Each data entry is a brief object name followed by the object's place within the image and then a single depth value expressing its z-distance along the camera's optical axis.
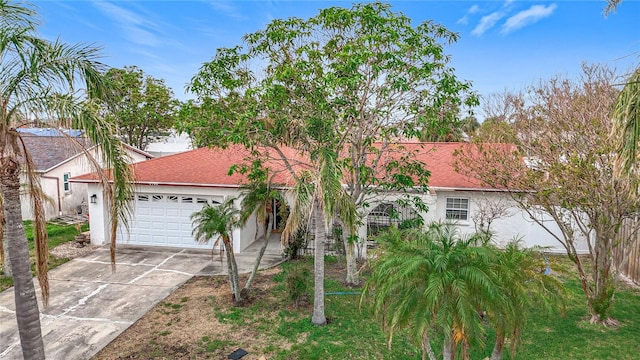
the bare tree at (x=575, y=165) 8.17
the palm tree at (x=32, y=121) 5.67
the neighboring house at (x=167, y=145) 34.09
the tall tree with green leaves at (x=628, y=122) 4.88
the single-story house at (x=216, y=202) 14.60
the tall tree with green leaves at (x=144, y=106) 28.66
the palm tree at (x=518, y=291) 5.05
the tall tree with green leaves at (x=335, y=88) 9.59
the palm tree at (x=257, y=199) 10.00
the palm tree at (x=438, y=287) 4.76
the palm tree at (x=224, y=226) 9.55
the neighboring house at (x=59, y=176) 20.27
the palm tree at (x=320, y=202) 7.83
